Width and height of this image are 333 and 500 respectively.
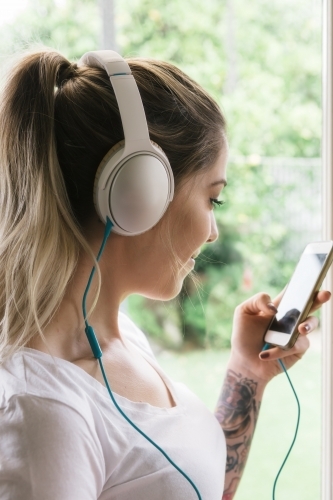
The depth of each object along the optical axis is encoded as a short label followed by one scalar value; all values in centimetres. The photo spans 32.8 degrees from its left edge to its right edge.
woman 57
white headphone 62
